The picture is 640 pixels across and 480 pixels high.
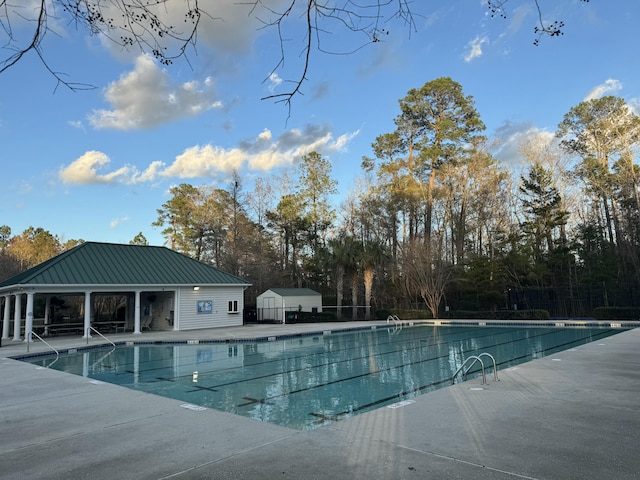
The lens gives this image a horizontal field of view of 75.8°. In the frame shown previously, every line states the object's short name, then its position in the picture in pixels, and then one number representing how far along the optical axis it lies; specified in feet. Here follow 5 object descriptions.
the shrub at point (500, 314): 71.61
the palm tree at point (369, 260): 83.61
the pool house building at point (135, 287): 55.52
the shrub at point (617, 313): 62.64
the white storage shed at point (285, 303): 81.30
